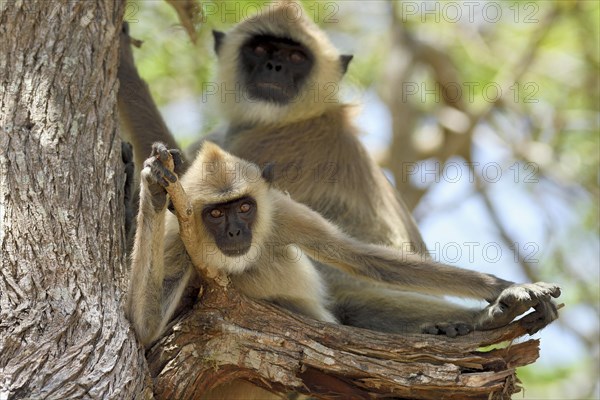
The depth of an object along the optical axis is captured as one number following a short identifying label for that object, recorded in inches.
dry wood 346.3
